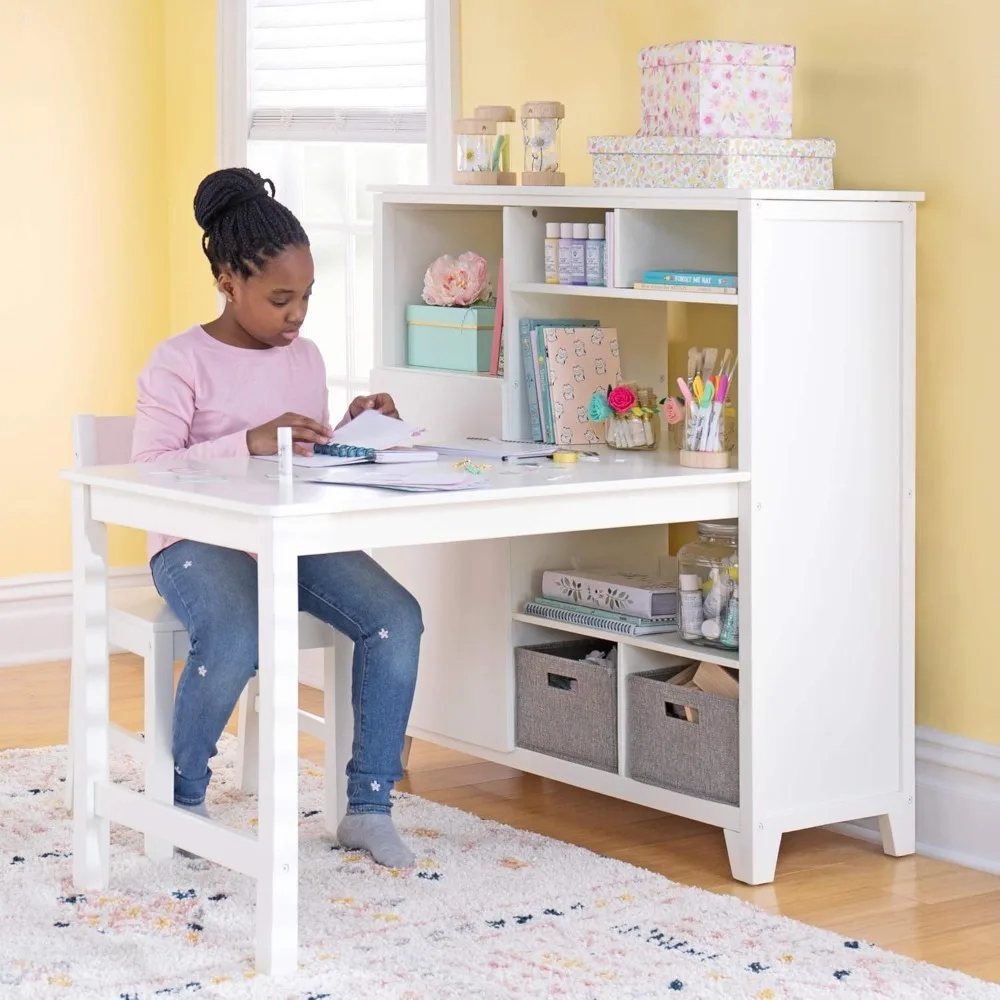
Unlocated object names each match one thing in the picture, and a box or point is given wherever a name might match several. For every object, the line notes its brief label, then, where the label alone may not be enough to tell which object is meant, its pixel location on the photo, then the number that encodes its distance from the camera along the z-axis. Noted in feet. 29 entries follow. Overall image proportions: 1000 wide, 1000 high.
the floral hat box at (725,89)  15.87
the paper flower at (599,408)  17.19
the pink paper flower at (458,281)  18.86
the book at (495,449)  16.04
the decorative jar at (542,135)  18.45
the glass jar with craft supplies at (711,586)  15.88
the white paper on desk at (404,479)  13.72
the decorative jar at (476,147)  18.71
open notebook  15.28
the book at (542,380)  17.60
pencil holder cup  15.61
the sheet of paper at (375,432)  15.75
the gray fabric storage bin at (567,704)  17.16
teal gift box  18.64
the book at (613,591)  16.84
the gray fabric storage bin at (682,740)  15.79
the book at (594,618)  16.70
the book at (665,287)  15.34
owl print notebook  17.50
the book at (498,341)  18.16
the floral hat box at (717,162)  15.66
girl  14.95
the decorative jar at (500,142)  18.72
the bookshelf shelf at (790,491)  15.30
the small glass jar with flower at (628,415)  16.93
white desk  12.84
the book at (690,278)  15.37
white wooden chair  15.36
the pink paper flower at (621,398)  16.89
